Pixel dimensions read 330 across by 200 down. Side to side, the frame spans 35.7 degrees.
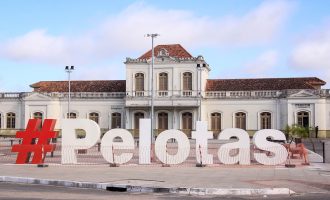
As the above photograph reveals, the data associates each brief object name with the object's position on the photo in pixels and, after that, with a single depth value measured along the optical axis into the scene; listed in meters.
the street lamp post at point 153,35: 40.46
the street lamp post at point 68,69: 51.53
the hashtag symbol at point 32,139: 20.62
